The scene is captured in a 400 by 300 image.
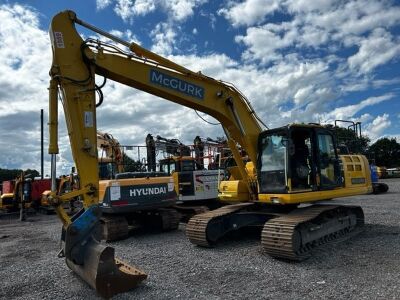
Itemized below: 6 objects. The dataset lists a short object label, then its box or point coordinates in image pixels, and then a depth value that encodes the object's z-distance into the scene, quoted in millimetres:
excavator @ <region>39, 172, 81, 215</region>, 17084
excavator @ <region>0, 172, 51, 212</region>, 18812
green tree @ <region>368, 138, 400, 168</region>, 60562
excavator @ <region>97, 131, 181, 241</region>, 9875
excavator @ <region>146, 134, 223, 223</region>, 12922
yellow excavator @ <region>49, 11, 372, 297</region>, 5863
